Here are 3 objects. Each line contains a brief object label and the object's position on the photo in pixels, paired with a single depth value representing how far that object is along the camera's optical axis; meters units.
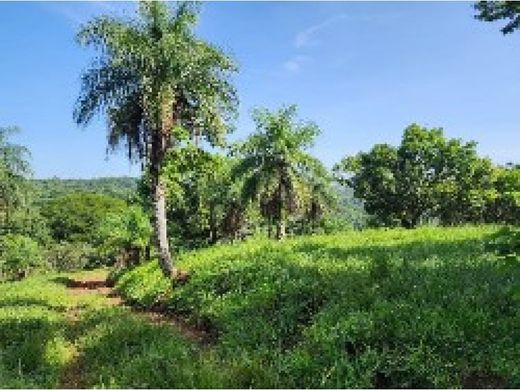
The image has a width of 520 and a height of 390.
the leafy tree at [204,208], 51.06
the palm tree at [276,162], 41.75
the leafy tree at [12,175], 47.84
